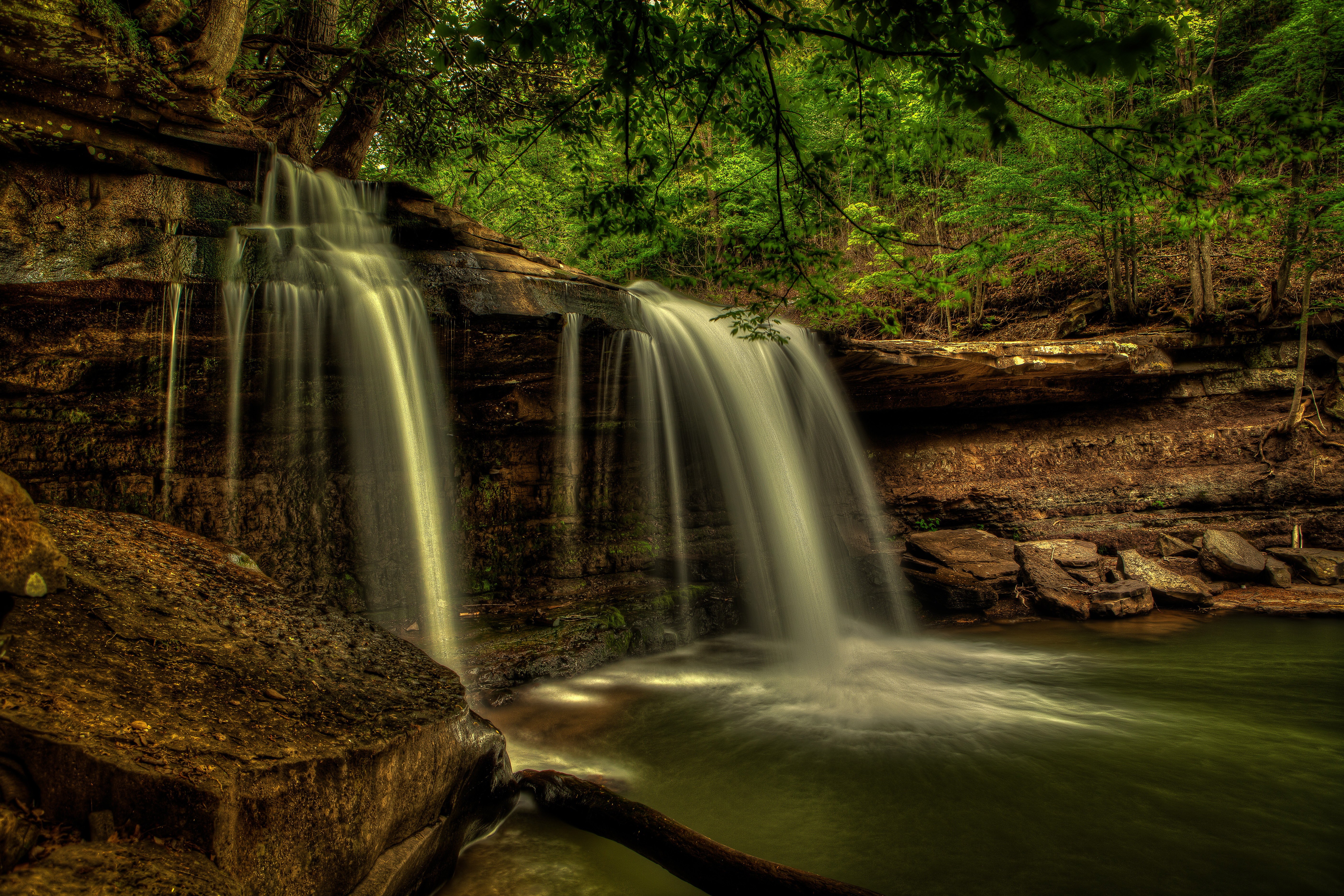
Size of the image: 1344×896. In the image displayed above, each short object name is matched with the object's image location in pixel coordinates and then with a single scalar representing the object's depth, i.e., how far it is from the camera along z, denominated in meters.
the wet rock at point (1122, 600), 8.05
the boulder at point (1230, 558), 8.90
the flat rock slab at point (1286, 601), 7.75
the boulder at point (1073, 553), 9.12
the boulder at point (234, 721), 1.84
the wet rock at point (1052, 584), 8.18
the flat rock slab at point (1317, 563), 8.66
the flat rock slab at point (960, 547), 9.17
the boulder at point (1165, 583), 8.27
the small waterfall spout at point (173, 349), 5.37
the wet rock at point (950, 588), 8.57
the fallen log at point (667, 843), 2.56
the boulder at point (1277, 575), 8.73
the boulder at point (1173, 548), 9.56
